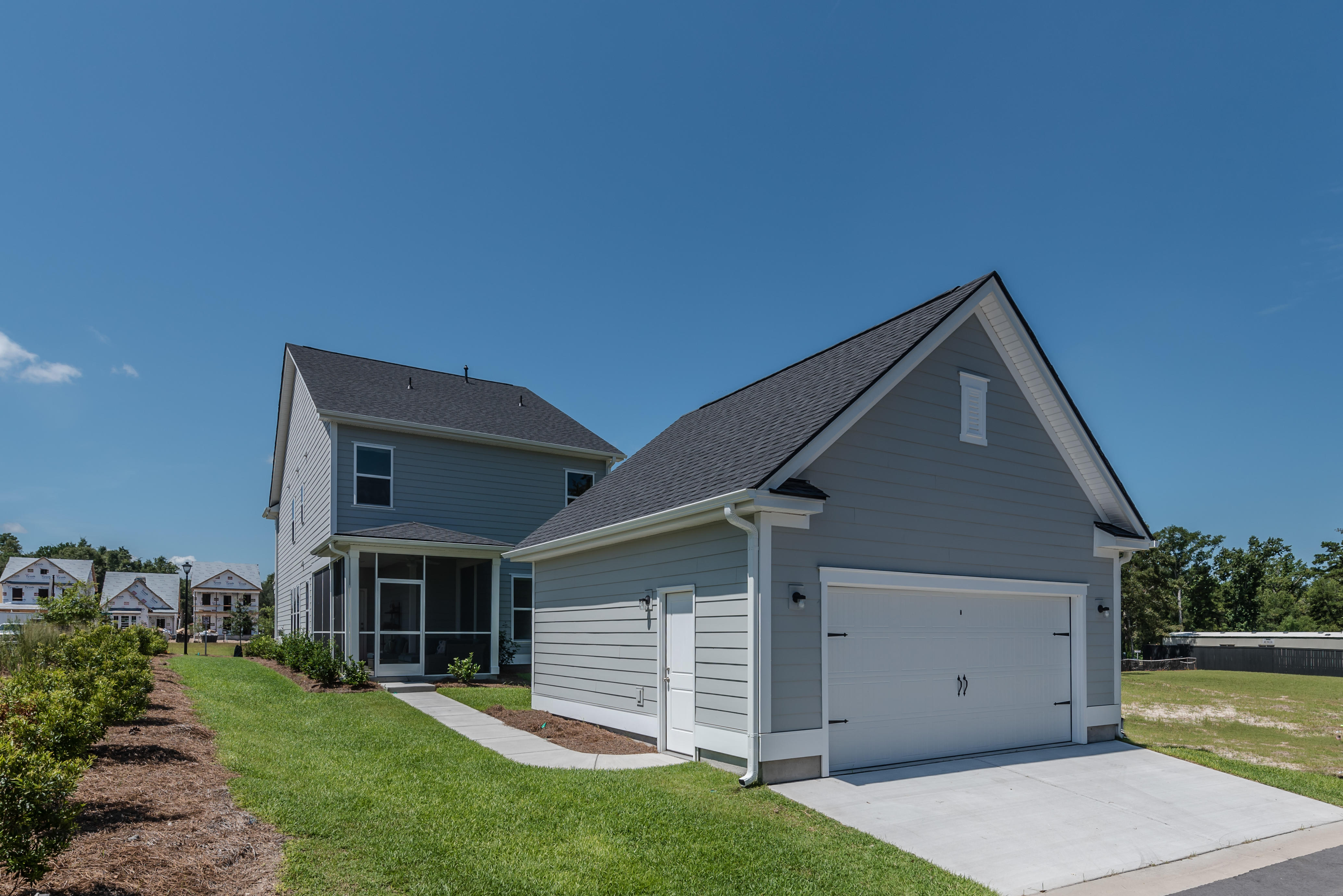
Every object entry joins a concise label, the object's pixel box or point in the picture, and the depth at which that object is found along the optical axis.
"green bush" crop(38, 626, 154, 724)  8.45
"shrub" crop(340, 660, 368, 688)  16.56
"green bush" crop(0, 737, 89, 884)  4.25
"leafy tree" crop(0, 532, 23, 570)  114.39
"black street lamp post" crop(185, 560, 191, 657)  33.12
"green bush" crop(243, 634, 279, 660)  24.55
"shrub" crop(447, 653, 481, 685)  18.25
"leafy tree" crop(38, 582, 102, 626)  17.02
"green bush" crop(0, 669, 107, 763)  5.42
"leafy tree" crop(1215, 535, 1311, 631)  71.44
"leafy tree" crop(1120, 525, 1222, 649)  50.06
